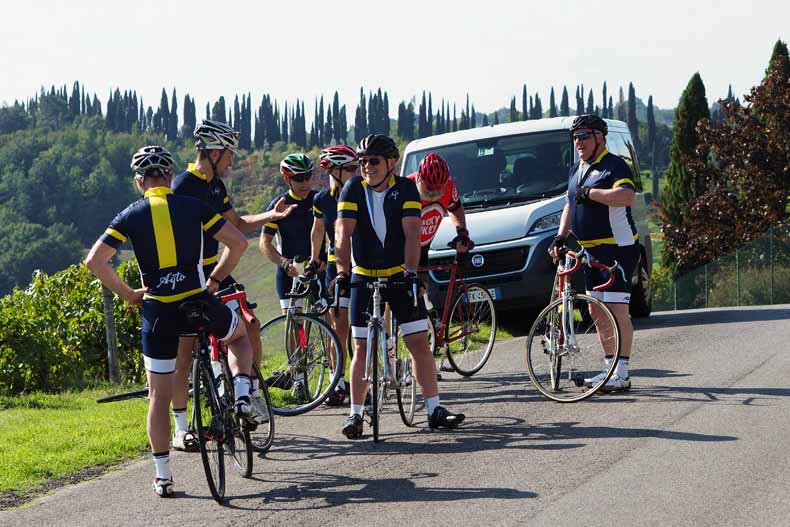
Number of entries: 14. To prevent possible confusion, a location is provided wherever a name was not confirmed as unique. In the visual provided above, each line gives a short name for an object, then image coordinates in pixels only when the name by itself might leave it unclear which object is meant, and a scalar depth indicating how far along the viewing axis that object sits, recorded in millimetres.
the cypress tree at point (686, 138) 92345
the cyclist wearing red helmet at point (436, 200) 15964
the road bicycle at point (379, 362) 12737
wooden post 20384
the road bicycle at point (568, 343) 14888
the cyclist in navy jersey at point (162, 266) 10697
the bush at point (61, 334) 21447
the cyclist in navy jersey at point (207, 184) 12789
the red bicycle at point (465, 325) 17511
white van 21932
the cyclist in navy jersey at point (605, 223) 14967
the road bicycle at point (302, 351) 15190
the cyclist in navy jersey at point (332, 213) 15387
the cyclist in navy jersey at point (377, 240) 12914
